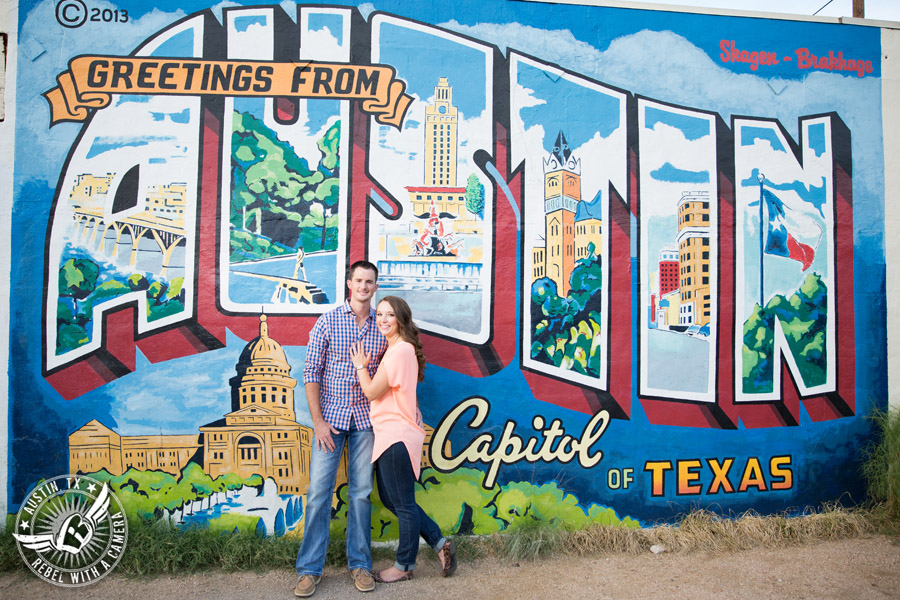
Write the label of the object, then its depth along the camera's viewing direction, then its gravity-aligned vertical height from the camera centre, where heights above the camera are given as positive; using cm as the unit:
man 345 -70
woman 332 -65
